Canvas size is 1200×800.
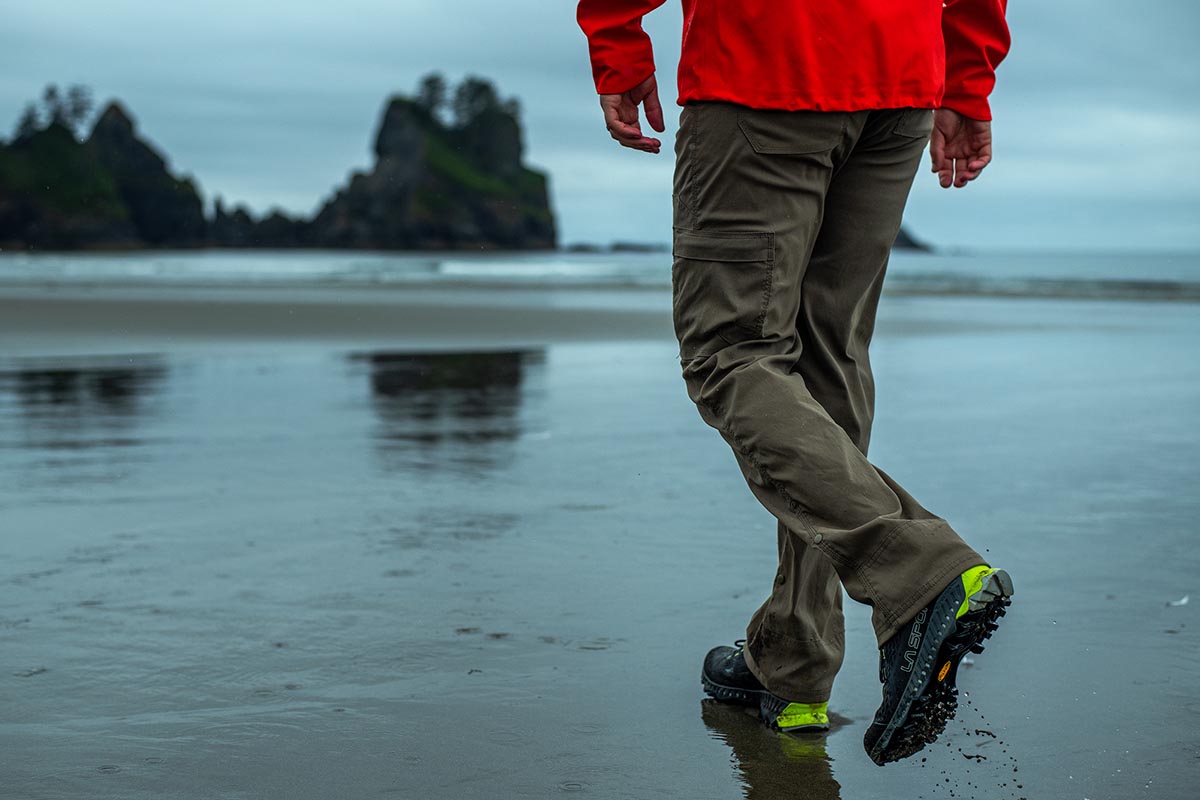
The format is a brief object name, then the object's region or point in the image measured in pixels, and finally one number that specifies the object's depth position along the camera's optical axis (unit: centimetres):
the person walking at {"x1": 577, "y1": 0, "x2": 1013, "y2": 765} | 430
